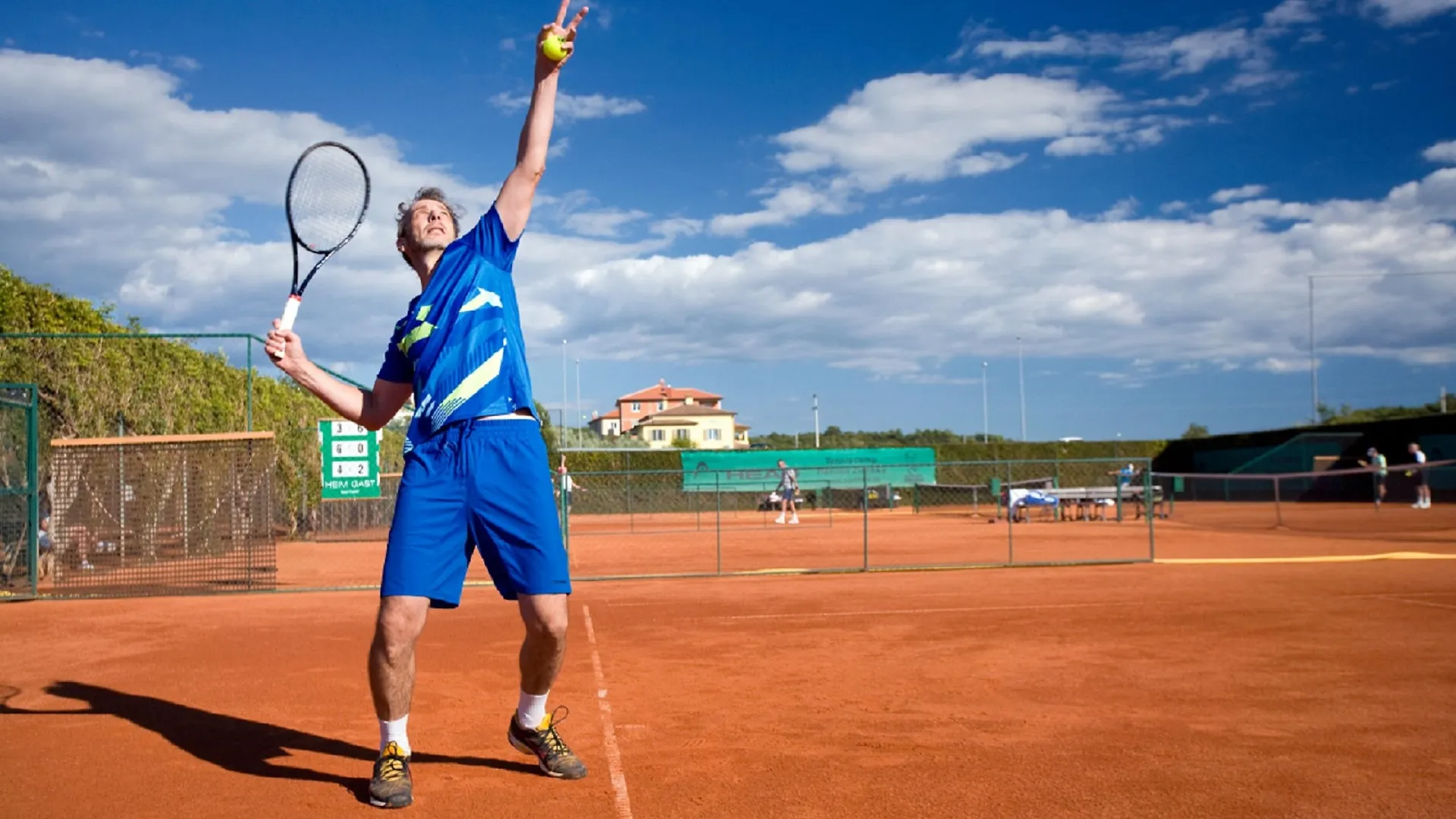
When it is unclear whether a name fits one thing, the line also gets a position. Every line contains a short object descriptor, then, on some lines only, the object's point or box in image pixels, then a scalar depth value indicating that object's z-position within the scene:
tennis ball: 3.92
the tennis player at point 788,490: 24.97
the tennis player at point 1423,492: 24.83
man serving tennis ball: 3.87
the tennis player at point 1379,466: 26.34
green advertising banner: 35.61
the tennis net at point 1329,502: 22.23
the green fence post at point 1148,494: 13.94
